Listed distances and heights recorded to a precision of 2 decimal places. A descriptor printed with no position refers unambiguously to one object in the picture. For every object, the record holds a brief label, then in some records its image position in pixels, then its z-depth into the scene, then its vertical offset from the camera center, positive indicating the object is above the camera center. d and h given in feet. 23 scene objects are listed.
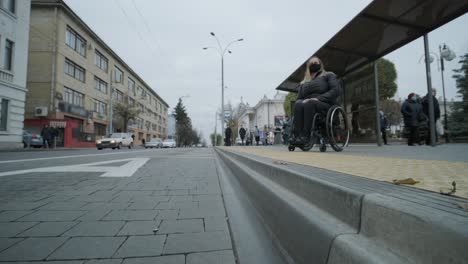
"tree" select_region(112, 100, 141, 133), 140.64 +17.12
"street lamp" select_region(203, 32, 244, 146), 84.54 +22.57
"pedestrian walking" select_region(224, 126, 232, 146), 75.20 +2.40
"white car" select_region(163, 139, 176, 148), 144.60 +0.38
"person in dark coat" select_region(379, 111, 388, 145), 41.65 +3.09
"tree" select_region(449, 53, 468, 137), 61.93 +8.40
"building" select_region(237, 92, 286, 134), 234.58 +30.67
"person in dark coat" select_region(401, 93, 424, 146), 29.91 +3.10
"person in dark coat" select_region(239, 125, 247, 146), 76.32 +3.48
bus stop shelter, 18.26 +8.85
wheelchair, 15.90 +0.93
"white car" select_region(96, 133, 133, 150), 83.30 +1.12
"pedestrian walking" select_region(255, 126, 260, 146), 82.53 +2.58
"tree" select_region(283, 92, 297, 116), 184.96 +29.09
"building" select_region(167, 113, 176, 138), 322.55 +23.24
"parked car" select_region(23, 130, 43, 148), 74.64 +1.56
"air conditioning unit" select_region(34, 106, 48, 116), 86.99 +10.60
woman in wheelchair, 16.62 +2.96
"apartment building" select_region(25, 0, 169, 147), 89.35 +25.23
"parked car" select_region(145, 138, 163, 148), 128.77 +0.34
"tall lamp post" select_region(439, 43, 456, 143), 53.72 +17.49
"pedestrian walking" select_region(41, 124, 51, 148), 70.04 +2.73
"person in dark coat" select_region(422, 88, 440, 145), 29.21 +3.94
